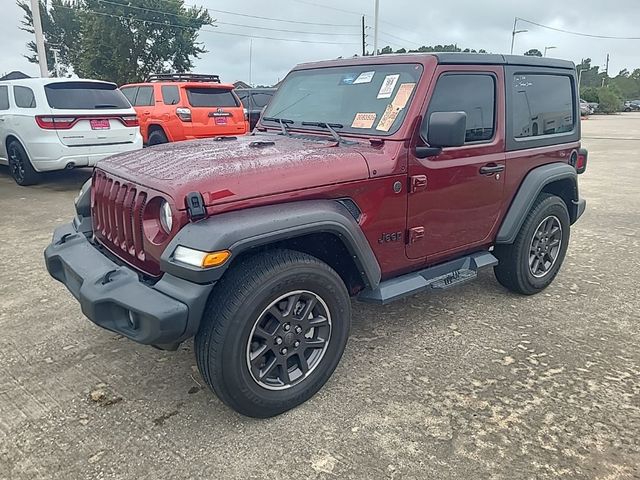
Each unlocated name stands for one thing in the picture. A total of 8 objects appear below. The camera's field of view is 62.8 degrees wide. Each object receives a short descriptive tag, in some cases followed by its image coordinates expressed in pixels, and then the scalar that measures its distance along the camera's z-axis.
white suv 7.66
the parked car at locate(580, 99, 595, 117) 37.57
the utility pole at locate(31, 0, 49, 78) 14.05
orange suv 10.40
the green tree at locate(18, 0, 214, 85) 27.62
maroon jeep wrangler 2.42
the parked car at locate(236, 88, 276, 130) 13.03
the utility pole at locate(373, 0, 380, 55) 28.73
